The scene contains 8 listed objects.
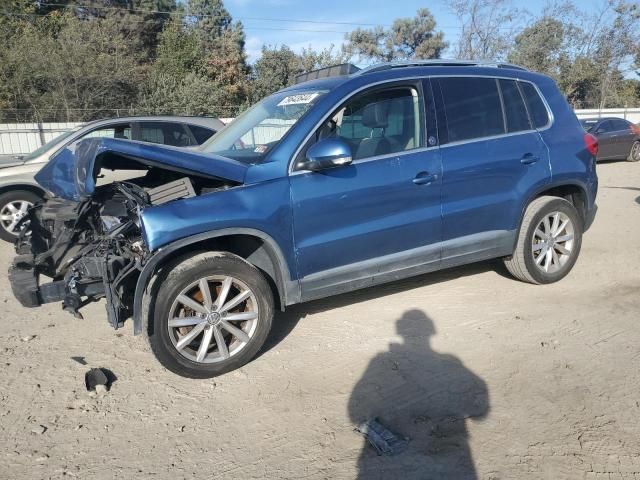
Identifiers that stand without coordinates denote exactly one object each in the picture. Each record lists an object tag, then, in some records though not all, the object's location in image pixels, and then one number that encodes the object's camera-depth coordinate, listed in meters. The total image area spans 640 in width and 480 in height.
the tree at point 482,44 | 34.06
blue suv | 3.55
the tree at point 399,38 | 46.16
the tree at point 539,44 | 36.41
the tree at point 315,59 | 39.03
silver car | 7.43
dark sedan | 15.66
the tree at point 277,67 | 38.41
